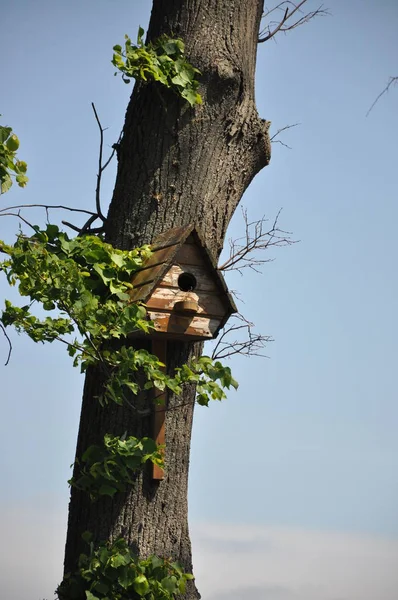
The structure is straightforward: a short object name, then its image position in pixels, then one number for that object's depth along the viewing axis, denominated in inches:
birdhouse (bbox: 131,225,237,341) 294.2
